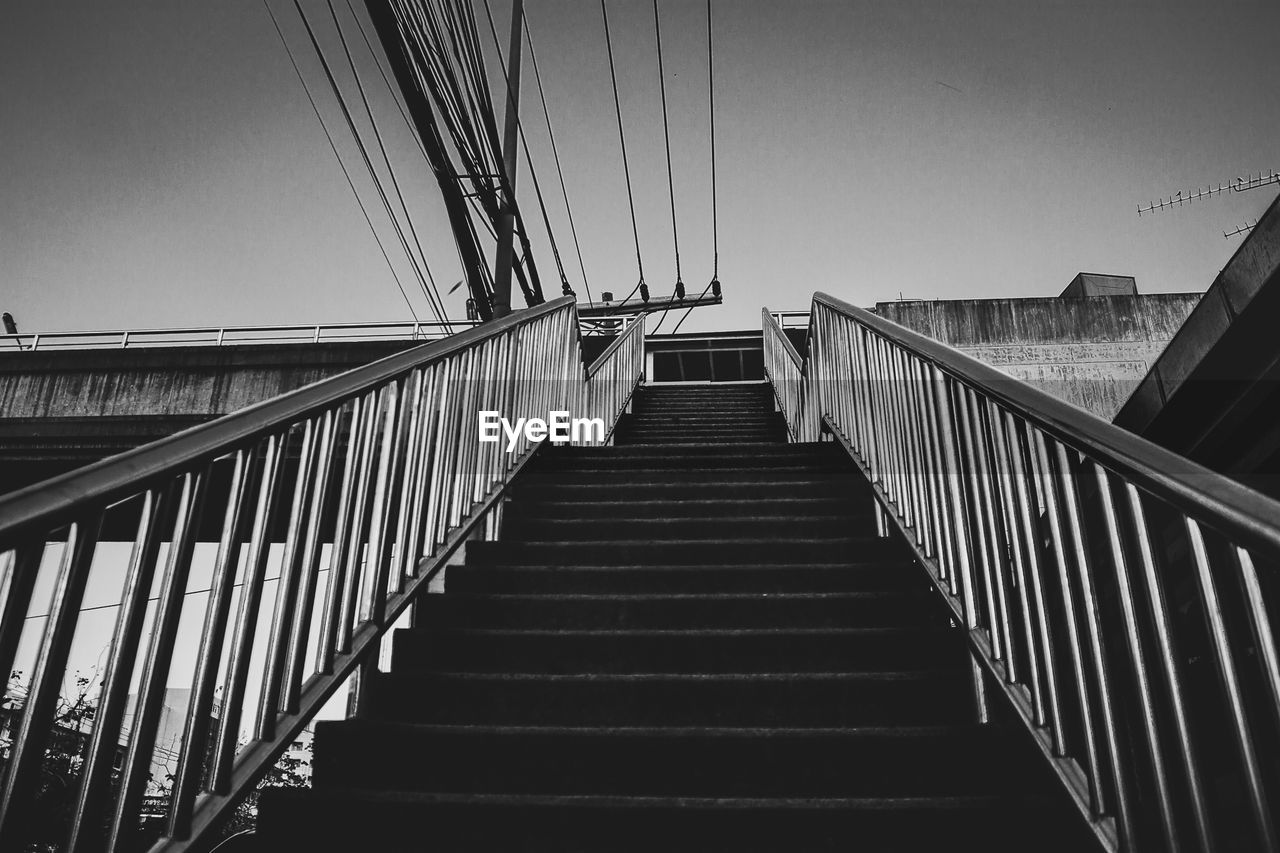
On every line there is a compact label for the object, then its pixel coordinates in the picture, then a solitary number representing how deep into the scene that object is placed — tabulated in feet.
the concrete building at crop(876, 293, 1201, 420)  29.17
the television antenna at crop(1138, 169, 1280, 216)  51.88
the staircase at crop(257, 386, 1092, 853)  5.23
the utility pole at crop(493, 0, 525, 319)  20.75
